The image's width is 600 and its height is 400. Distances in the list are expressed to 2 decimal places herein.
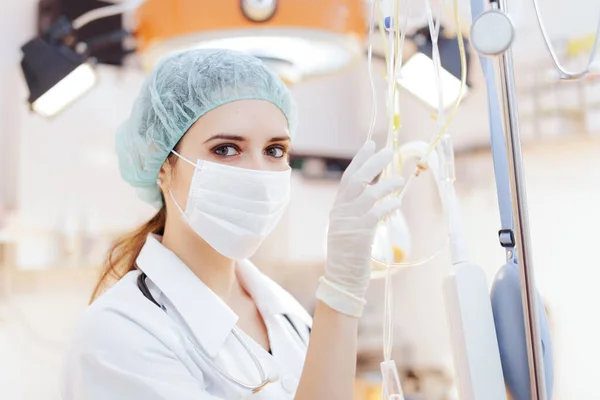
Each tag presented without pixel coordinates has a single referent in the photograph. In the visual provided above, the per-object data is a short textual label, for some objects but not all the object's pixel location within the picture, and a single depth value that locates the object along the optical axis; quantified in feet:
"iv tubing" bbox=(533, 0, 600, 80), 2.19
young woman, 2.58
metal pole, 2.01
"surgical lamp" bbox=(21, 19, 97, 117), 4.67
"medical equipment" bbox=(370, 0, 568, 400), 2.03
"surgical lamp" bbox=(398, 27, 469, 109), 3.80
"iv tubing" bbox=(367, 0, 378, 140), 2.58
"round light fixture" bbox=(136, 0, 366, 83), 3.72
